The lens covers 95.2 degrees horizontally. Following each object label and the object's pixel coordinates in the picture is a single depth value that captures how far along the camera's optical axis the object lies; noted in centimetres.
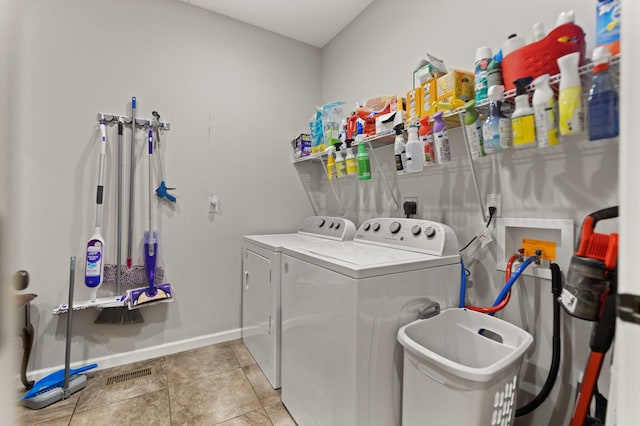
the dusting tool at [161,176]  215
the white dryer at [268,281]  177
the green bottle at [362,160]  180
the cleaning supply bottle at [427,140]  140
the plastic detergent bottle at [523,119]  104
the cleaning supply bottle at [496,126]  113
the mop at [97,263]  187
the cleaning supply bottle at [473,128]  125
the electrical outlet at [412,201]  181
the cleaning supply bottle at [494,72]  117
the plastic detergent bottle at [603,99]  87
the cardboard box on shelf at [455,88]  130
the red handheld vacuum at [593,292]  78
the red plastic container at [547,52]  100
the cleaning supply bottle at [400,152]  156
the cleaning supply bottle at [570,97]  92
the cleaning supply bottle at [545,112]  99
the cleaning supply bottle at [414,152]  146
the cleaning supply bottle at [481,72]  119
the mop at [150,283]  201
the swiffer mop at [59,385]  161
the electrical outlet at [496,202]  139
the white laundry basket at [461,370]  93
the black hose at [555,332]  112
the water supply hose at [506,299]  120
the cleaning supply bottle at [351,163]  188
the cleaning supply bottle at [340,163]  200
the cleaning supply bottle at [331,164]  210
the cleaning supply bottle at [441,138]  133
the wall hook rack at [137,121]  200
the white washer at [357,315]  114
